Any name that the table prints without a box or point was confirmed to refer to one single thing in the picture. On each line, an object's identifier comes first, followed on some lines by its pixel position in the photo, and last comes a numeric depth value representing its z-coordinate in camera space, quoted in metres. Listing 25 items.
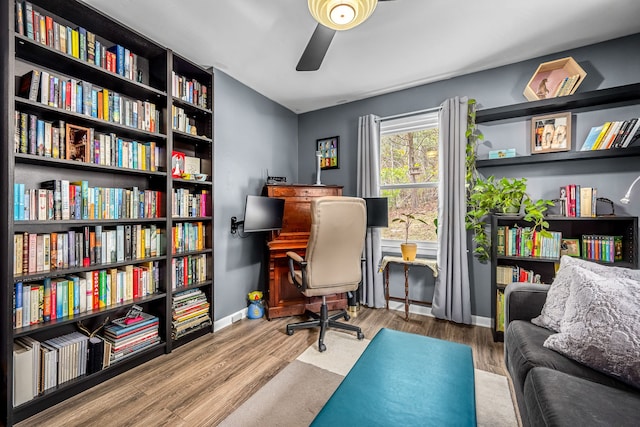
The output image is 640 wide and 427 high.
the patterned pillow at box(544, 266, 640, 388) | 1.04
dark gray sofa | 0.88
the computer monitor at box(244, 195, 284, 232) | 2.64
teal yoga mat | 0.88
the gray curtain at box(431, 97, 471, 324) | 2.74
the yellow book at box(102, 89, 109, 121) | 1.94
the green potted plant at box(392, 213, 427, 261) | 2.84
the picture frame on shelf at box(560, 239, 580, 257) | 2.26
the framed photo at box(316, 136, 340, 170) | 3.65
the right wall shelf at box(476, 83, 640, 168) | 2.13
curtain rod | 2.96
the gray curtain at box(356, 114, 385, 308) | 3.23
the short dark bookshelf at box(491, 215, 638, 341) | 2.06
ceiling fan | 1.36
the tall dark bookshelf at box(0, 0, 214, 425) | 1.50
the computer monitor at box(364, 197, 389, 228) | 3.06
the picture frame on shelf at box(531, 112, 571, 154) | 2.38
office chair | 2.18
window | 3.18
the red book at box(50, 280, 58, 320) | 1.70
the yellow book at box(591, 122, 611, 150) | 2.18
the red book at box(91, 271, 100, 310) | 1.89
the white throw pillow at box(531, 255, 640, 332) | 1.40
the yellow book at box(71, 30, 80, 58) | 1.79
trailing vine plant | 2.32
